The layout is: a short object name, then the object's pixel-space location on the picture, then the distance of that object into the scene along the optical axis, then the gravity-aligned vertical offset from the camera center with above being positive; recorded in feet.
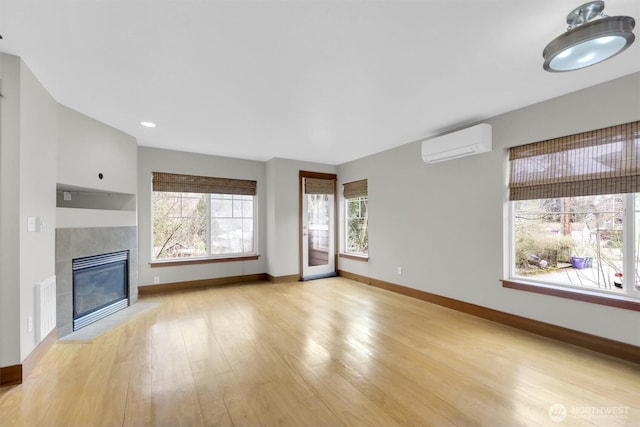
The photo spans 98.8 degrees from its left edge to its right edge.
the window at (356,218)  17.61 -0.36
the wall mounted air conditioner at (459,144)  10.50 +2.80
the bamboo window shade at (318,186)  18.47 +1.86
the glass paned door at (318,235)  18.49 -1.59
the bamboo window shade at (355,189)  17.39 +1.55
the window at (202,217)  15.39 -0.25
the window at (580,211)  7.88 +0.05
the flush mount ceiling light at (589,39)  4.92 +3.26
